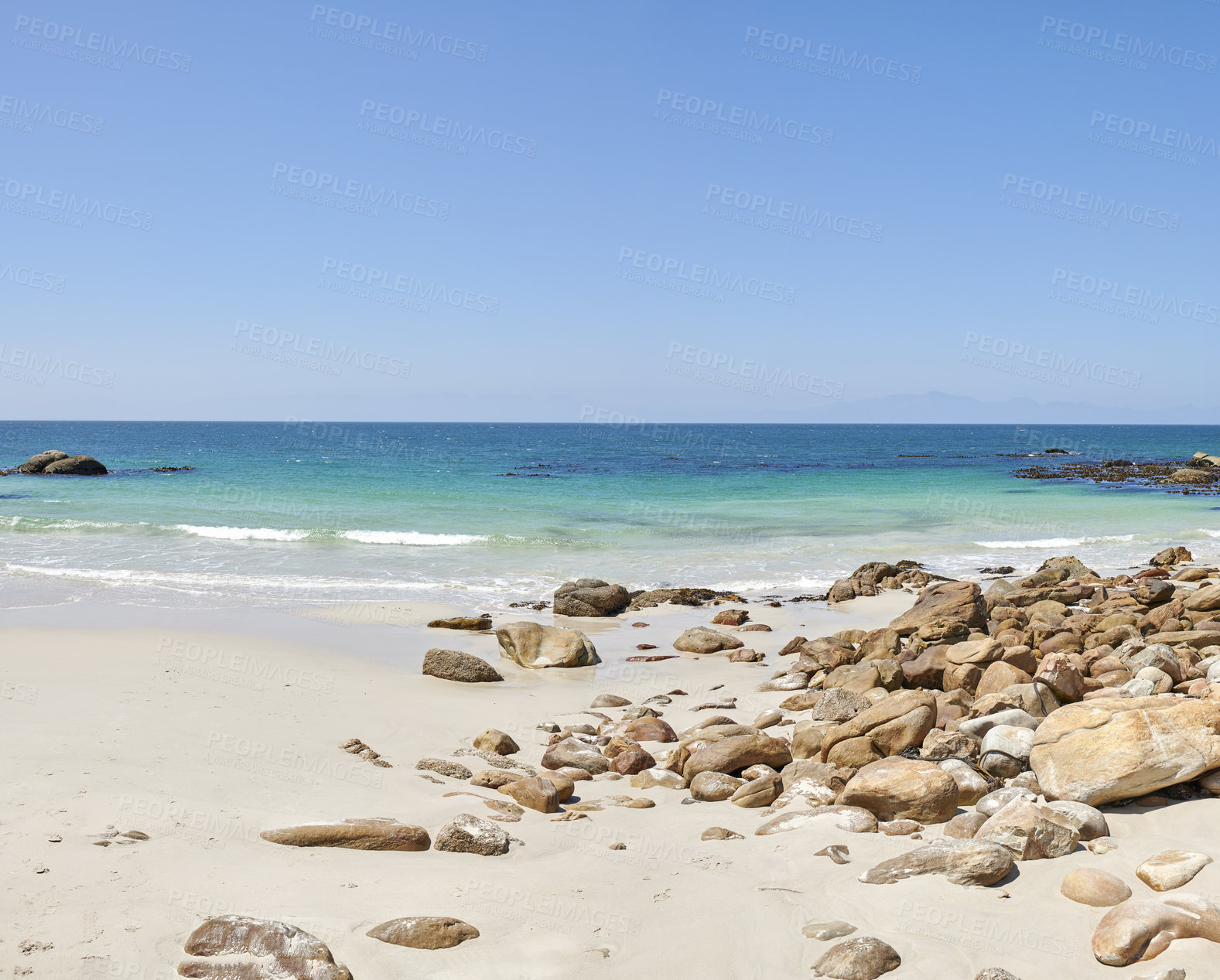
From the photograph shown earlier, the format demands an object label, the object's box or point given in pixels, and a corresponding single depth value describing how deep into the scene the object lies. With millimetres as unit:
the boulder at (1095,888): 4258
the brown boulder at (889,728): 6770
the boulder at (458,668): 10562
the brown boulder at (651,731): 8188
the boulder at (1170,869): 4309
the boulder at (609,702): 9703
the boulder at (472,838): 5328
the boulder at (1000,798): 5461
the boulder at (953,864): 4520
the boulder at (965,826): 5223
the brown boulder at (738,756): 6950
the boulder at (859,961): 3883
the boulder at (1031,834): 4754
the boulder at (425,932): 4105
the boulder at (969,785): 5809
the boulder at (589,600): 15086
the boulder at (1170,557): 19188
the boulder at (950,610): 11717
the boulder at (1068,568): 17266
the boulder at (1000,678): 7984
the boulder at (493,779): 6863
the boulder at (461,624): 13586
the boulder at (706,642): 12312
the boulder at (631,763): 7348
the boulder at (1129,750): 5305
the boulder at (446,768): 7129
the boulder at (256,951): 3715
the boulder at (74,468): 49906
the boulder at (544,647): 11547
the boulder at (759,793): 6344
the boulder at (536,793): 6312
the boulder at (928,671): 9070
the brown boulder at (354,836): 5188
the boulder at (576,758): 7426
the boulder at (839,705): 8094
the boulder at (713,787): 6551
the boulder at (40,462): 50375
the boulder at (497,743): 7941
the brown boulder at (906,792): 5547
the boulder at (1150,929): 3777
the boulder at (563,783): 6602
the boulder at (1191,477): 44656
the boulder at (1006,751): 6109
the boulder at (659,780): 6984
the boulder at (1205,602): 11383
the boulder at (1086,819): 4988
